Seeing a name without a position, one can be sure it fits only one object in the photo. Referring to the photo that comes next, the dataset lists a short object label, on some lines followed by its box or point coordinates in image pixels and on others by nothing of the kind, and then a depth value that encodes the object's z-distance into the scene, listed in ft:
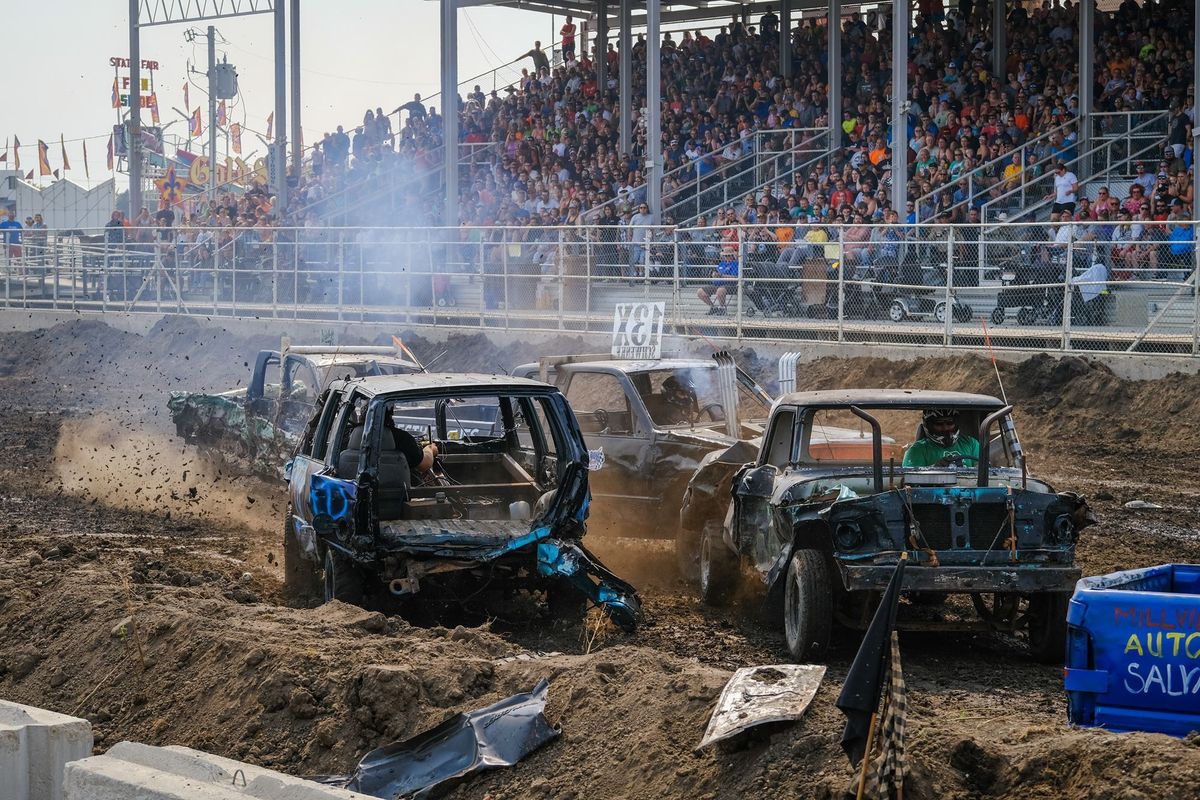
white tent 435.94
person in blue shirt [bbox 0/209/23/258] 237.04
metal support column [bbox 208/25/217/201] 267.88
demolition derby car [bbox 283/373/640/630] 58.85
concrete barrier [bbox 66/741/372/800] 35.17
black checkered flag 31.58
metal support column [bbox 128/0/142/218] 241.96
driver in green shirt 59.62
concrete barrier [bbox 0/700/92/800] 38.78
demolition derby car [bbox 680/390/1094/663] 52.16
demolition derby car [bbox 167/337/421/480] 96.84
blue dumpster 36.27
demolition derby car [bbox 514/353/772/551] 77.41
